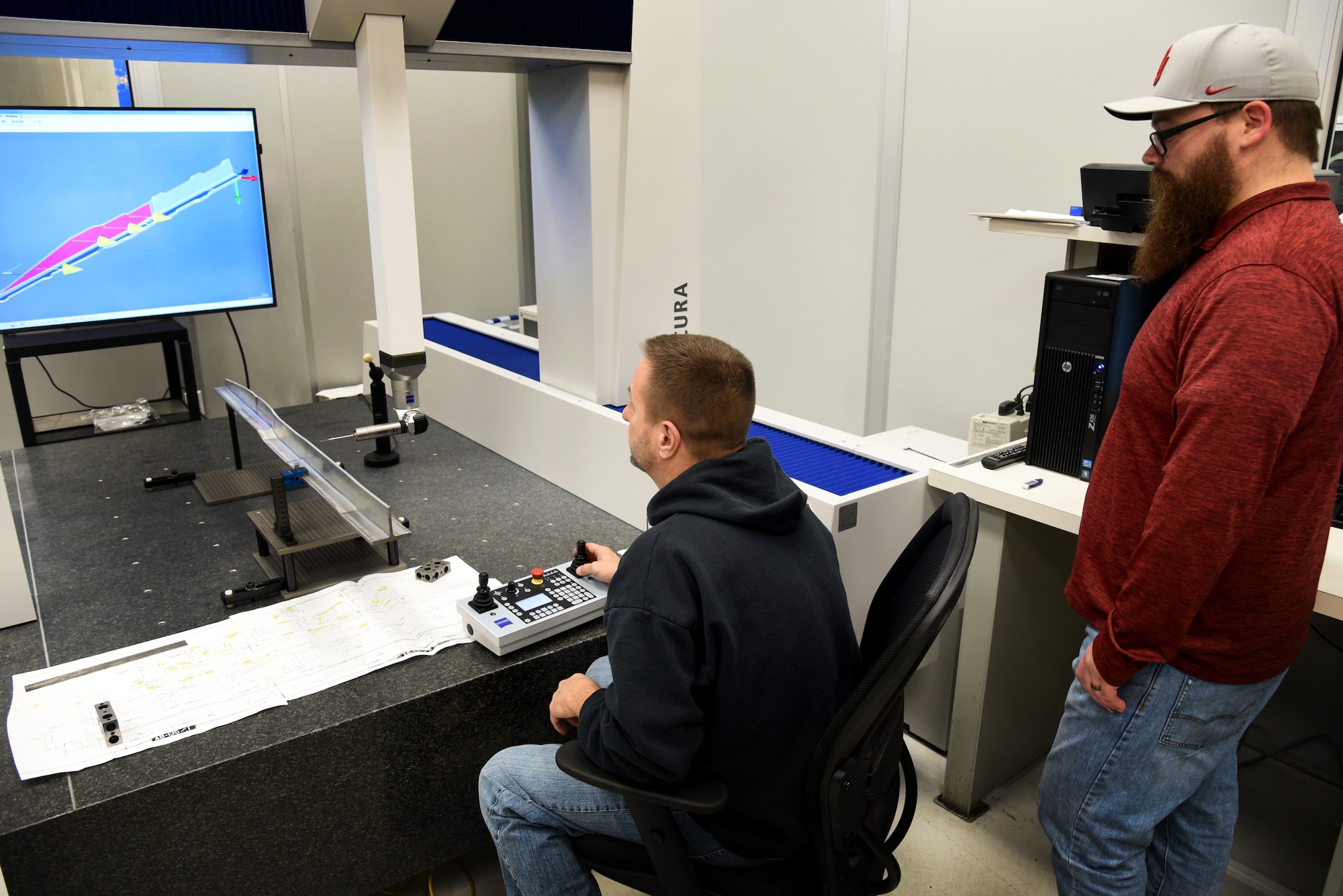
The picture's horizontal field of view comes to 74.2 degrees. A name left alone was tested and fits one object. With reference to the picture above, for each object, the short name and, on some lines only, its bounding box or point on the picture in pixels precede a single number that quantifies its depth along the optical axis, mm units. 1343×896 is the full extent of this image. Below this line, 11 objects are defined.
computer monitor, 2139
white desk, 1693
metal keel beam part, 1581
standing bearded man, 998
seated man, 1012
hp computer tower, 1617
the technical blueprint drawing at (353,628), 1369
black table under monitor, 2234
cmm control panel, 1397
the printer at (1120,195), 1600
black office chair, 984
